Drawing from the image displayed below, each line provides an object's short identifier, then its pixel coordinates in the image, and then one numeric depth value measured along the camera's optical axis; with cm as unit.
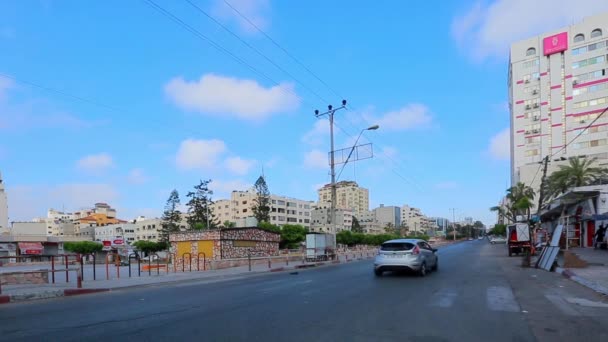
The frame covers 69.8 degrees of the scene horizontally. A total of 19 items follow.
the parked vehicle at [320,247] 3116
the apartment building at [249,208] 14888
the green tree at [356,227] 15432
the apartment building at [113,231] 14425
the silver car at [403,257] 1772
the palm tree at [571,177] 5481
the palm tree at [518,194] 6812
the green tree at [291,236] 5300
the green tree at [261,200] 8762
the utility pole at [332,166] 3300
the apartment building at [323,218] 16904
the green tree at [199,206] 8681
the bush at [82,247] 6538
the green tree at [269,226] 5125
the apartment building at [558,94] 8838
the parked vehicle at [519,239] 3222
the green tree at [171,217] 9138
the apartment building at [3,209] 8794
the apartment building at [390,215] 19062
